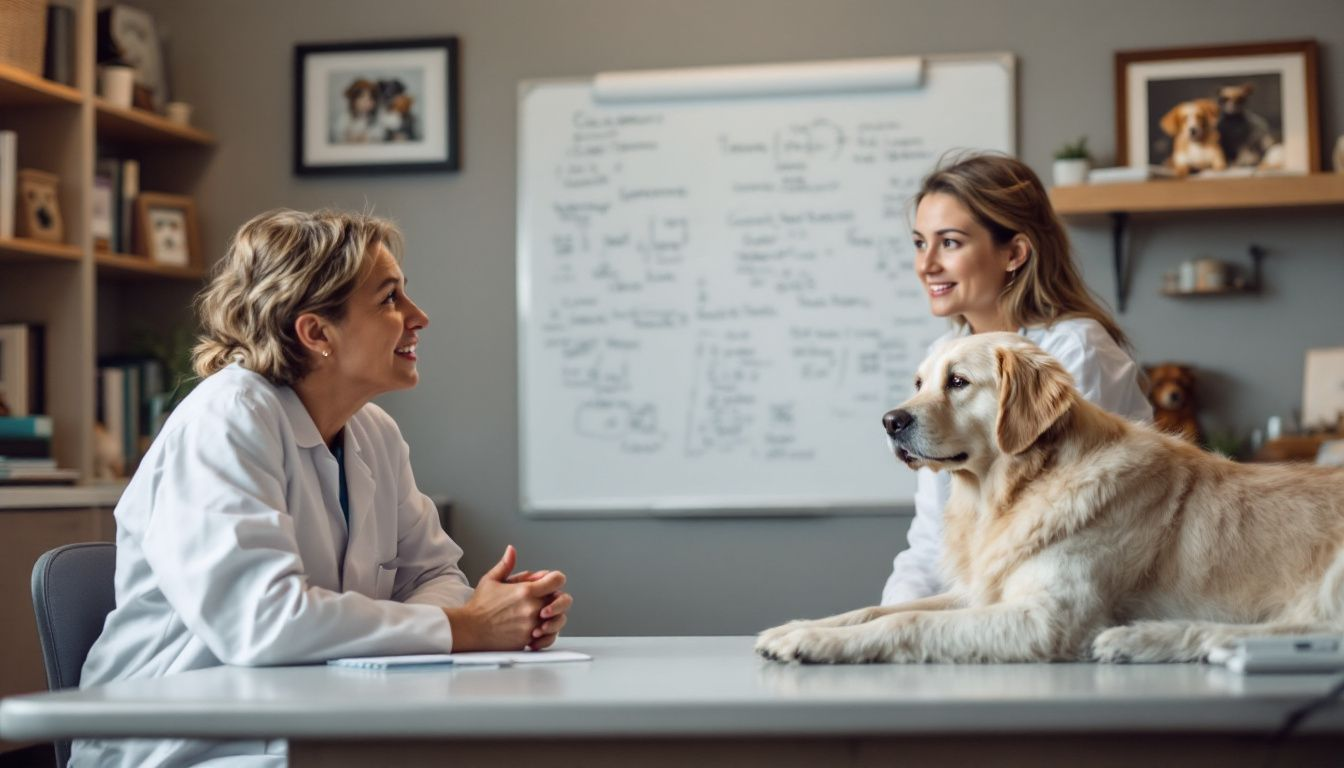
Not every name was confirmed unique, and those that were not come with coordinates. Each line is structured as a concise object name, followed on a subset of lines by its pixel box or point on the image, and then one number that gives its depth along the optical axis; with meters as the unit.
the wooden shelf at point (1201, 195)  3.62
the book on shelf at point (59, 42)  3.63
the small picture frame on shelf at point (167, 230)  4.12
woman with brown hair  2.33
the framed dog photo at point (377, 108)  4.25
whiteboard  4.02
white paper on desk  1.41
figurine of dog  3.74
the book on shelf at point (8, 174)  3.42
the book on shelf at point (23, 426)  3.47
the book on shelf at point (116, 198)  3.92
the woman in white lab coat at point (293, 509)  1.48
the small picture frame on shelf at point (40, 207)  3.54
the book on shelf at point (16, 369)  3.59
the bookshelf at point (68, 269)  3.69
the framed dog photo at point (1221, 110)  3.78
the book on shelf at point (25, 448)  3.52
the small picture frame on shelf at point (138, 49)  4.01
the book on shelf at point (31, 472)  3.33
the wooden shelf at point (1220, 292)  3.82
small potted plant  3.80
